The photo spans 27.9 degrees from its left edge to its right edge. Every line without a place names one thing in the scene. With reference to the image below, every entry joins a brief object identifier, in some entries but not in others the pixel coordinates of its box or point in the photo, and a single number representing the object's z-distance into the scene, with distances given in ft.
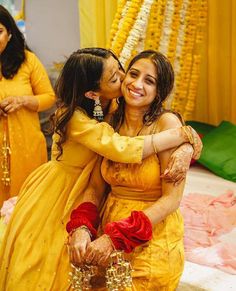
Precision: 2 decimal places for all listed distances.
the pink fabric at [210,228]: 6.68
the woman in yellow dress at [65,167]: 5.30
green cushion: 9.91
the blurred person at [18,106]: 9.53
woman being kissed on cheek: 4.83
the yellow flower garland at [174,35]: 8.29
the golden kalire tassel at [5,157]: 9.69
